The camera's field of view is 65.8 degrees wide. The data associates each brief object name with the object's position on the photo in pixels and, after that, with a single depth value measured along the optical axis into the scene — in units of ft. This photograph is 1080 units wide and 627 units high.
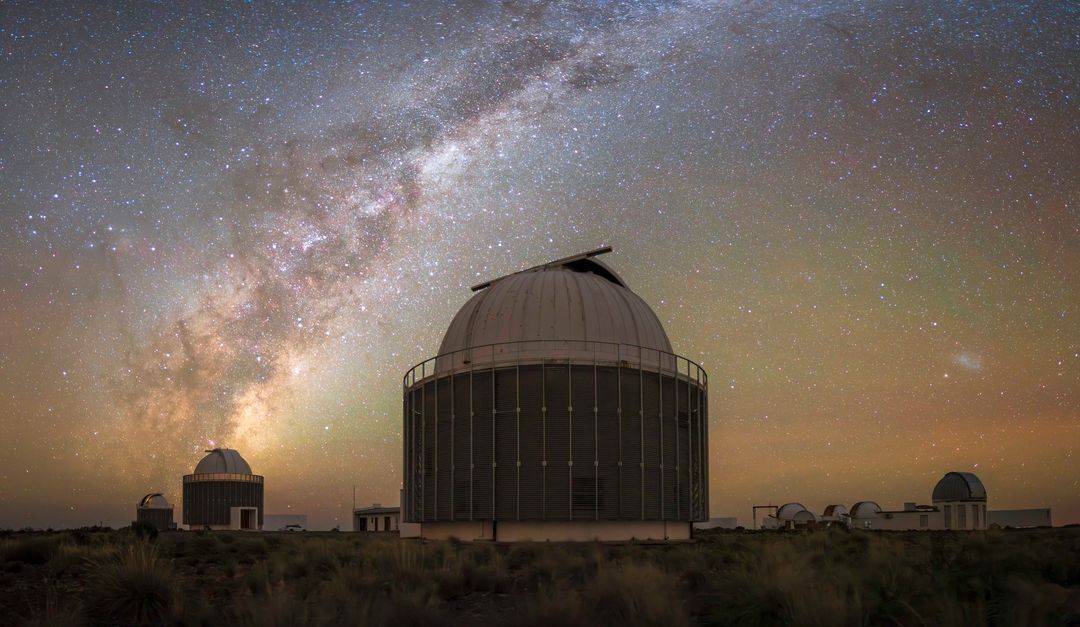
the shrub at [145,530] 80.69
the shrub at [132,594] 32.65
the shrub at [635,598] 25.79
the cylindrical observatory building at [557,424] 84.64
